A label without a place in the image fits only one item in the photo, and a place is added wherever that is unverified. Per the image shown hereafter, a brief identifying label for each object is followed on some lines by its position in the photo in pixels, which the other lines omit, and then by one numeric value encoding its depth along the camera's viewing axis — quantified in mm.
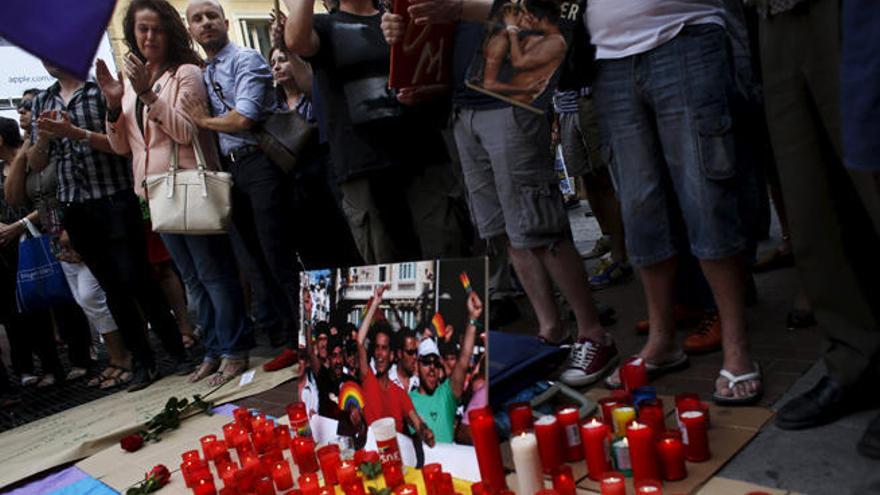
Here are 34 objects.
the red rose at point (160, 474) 2416
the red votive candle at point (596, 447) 1687
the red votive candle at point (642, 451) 1598
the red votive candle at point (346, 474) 1871
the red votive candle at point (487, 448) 1708
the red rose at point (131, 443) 2902
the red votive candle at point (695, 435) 1700
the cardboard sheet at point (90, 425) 3051
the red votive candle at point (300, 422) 2449
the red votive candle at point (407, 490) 1606
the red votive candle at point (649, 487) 1346
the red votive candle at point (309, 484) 1854
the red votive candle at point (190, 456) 2330
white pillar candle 1641
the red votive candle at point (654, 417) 1737
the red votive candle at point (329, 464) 1990
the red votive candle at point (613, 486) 1402
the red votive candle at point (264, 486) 2035
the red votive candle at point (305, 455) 2188
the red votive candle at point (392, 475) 1853
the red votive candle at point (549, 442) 1792
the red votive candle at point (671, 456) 1642
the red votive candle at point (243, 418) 2627
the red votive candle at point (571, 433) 1836
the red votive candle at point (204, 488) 2129
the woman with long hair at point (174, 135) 3598
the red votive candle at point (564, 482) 1558
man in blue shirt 3543
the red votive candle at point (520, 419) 1901
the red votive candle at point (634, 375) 2041
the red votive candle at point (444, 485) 1677
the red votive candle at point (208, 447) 2412
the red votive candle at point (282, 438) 2424
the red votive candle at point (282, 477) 2129
